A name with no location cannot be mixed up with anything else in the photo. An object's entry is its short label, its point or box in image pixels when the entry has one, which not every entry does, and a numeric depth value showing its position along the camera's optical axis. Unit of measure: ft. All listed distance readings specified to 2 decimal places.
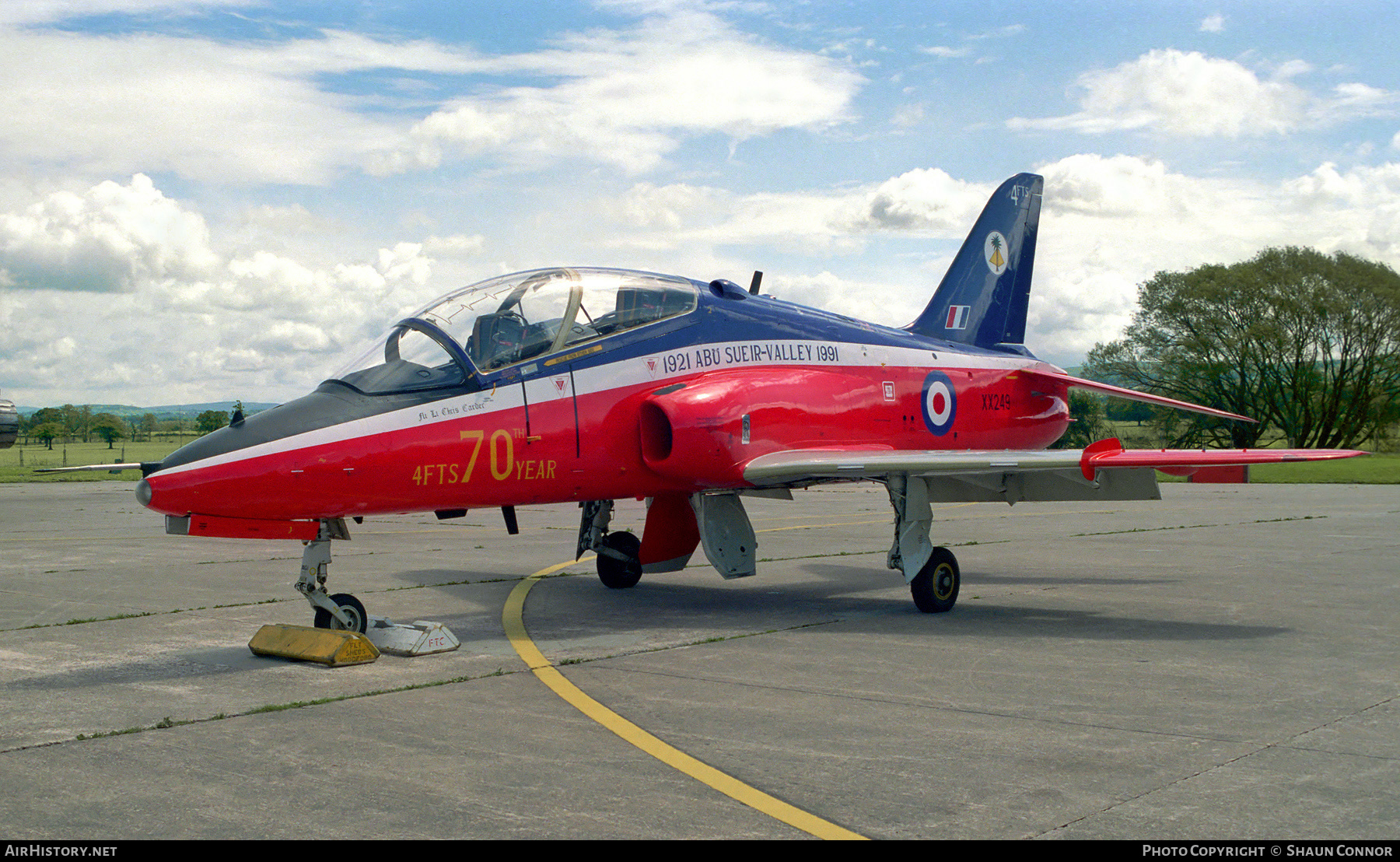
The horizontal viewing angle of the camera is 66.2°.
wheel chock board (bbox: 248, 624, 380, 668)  24.99
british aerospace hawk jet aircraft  25.54
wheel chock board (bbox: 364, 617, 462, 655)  26.20
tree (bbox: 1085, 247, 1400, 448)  174.29
